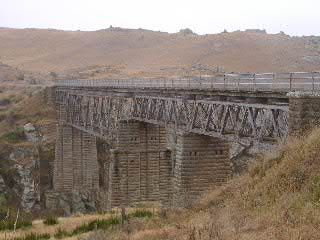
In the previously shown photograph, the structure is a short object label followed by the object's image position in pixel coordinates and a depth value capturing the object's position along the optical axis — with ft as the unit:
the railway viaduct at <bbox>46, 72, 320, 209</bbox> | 68.18
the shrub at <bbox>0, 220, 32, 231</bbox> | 75.82
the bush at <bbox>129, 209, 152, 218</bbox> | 73.21
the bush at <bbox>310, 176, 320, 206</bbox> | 45.63
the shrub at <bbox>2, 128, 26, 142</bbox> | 206.79
